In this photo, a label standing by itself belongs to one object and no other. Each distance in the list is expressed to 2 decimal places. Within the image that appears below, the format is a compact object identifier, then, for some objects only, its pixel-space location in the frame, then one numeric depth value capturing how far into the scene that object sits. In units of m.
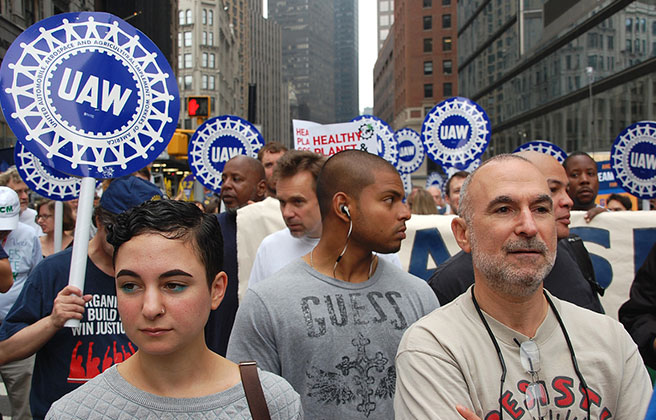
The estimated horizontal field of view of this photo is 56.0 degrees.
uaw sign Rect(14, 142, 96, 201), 5.68
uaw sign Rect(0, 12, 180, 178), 2.76
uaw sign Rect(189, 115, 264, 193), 8.18
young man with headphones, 2.43
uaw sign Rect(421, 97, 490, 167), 9.34
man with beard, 1.89
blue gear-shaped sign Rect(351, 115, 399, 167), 9.17
